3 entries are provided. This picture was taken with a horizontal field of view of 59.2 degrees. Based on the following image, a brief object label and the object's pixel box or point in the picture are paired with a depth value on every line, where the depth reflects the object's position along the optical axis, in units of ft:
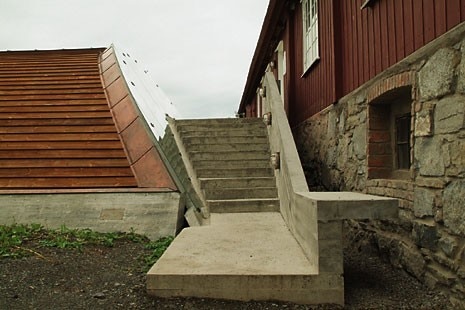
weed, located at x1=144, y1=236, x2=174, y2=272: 11.77
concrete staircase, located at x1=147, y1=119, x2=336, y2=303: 8.88
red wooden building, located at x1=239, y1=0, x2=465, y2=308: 8.79
